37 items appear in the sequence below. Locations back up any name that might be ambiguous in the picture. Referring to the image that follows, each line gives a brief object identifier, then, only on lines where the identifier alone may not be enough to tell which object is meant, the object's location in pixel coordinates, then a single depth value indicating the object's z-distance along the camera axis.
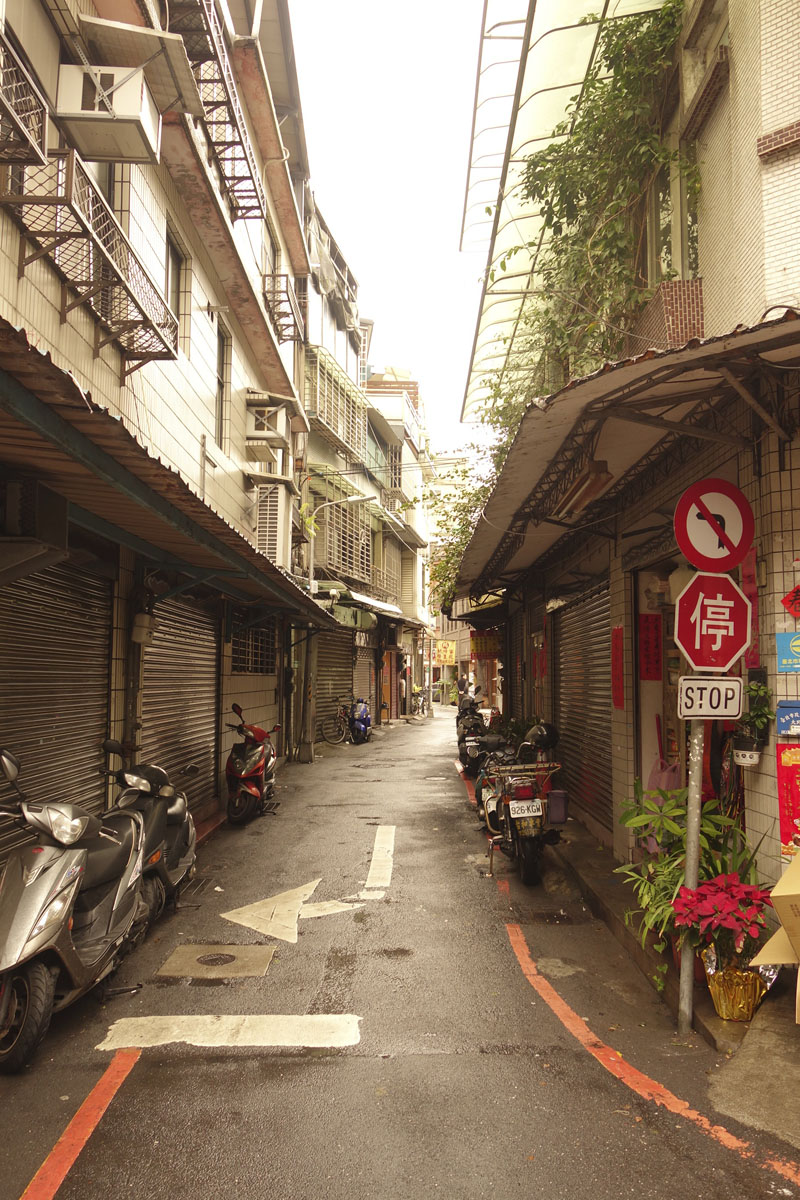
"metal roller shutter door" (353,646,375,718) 25.98
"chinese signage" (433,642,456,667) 41.00
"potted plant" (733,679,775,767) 4.65
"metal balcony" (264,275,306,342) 14.53
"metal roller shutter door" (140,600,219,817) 8.77
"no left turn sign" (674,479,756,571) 4.38
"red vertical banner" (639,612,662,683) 7.76
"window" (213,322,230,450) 12.28
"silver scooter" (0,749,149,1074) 3.82
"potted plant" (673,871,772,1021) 4.18
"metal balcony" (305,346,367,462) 20.69
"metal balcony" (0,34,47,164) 4.43
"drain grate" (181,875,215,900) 7.18
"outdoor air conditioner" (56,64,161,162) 5.80
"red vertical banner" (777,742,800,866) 4.38
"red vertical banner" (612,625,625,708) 8.04
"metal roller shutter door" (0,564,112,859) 5.54
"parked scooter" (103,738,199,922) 5.85
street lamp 18.94
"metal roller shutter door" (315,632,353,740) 20.91
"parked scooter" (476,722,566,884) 7.49
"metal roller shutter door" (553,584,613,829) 9.20
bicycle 22.00
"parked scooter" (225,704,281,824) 10.37
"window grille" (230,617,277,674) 13.37
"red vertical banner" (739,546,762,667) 4.85
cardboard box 3.68
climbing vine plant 7.24
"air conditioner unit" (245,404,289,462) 13.70
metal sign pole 4.35
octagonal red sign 4.37
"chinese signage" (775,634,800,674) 4.52
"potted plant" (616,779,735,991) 4.66
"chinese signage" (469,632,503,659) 21.36
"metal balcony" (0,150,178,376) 5.14
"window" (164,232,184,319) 9.55
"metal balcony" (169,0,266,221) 8.04
